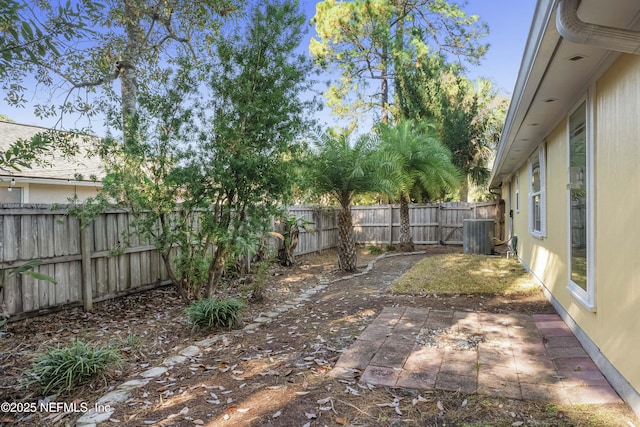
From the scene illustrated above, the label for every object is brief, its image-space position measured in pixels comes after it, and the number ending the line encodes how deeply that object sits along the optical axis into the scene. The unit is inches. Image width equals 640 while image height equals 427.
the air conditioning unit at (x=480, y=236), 441.1
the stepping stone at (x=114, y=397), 118.0
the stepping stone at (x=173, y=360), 148.7
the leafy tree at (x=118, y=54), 205.3
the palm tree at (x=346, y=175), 347.3
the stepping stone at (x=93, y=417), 106.3
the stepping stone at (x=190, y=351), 158.4
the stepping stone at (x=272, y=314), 221.6
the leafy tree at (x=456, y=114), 675.4
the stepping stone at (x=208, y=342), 169.9
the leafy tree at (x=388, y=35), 746.2
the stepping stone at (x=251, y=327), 194.2
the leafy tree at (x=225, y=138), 204.4
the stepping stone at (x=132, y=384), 128.0
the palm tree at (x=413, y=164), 497.7
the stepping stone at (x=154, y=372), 137.7
